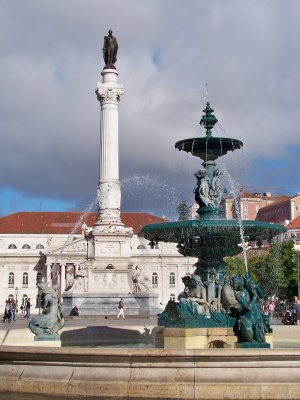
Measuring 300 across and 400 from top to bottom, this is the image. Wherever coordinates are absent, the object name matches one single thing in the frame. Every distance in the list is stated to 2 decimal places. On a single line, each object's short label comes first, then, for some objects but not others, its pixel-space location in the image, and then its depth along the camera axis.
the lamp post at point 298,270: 57.75
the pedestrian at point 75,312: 39.68
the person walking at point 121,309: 38.66
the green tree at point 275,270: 60.62
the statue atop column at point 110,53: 55.06
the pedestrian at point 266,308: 34.00
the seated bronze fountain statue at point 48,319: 11.74
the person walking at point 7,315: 41.06
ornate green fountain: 12.91
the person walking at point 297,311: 23.59
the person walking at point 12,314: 41.96
